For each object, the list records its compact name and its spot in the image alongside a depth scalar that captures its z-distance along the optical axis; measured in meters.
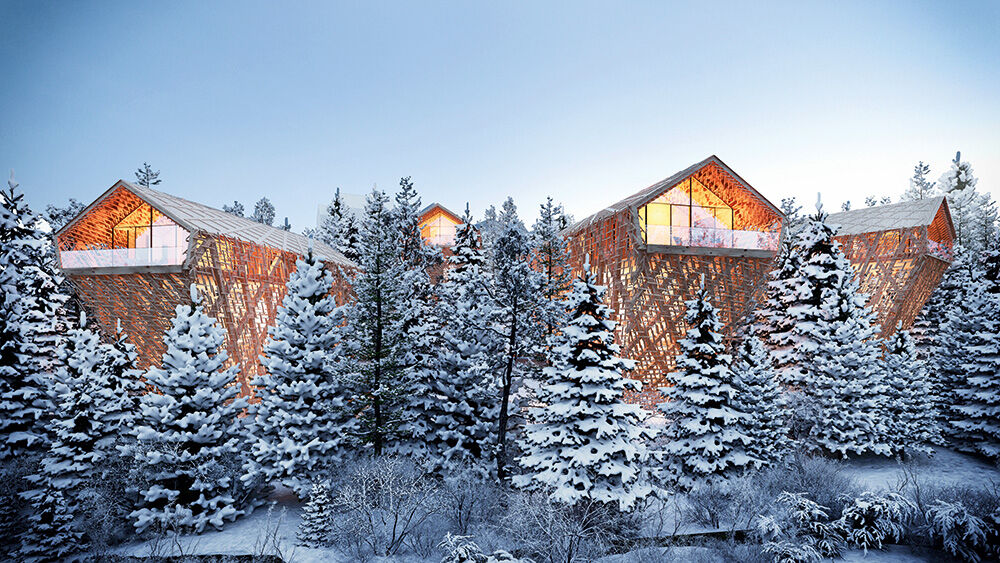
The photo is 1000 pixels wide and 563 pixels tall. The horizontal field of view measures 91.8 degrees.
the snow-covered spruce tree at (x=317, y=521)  16.12
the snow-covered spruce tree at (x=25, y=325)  20.31
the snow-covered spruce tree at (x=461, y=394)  19.38
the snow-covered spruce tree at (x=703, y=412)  17.02
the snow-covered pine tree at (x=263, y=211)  69.81
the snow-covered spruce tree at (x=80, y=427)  17.94
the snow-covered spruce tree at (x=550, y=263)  19.59
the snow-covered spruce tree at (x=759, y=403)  18.28
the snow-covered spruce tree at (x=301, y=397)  18.16
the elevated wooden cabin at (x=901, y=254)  29.62
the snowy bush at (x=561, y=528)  13.27
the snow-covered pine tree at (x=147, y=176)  52.09
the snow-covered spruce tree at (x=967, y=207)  40.44
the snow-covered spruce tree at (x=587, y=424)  14.56
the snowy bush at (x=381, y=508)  15.48
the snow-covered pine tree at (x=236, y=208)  69.47
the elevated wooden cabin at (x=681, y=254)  23.95
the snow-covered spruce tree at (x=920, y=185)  53.44
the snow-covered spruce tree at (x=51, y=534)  16.44
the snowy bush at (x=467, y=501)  16.72
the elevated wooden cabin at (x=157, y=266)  22.69
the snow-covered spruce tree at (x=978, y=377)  20.72
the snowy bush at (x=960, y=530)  13.84
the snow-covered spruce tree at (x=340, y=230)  40.58
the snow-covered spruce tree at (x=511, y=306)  18.84
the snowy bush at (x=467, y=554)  13.07
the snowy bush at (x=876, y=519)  14.70
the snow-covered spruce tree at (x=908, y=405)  21.09
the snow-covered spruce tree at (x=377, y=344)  19.56
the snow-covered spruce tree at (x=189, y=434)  16.91
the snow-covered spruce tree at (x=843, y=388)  20.16
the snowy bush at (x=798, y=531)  13.73
